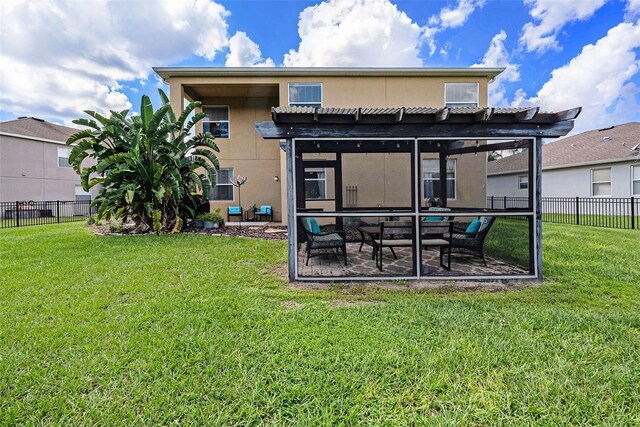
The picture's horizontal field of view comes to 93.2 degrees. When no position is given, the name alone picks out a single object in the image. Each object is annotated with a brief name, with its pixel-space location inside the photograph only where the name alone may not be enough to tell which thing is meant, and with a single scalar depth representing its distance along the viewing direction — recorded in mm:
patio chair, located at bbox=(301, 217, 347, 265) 6117
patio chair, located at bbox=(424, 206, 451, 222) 6383
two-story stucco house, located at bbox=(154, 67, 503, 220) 7988
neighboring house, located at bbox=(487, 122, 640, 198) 14484
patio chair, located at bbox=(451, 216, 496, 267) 5930
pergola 4801
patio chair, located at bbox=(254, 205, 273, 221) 13938
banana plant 9602
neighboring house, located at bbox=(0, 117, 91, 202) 18516
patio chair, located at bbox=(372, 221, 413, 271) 5617
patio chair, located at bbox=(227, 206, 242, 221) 13930
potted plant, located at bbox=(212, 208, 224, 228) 11247
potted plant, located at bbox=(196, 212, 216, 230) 11180
